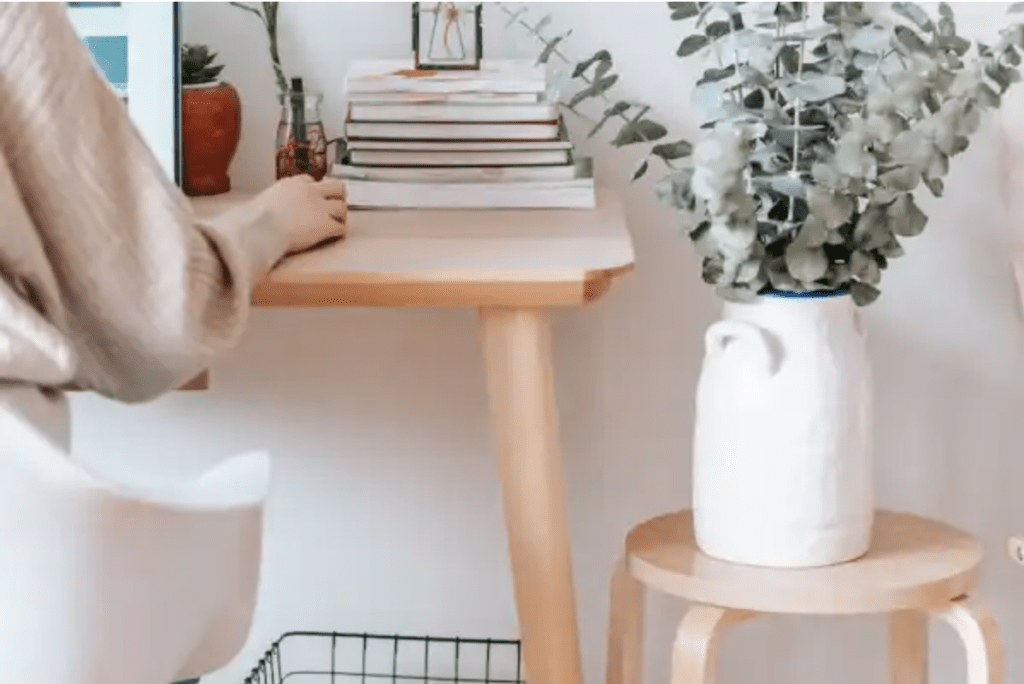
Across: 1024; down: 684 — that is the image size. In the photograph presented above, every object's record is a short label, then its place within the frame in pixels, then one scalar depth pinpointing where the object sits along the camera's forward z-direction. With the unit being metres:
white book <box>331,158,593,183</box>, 3.33
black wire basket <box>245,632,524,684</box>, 3.68
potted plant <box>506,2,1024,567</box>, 2.93
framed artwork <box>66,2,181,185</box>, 3.20
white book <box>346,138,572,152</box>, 3.32
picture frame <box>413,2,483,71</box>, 3.45
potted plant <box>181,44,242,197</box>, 3.34
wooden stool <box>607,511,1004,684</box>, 2.96
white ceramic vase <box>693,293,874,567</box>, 3.00
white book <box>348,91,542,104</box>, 3.31
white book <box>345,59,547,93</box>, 3.31
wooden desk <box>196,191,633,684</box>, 2.98
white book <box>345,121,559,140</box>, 3.32
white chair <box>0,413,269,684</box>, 2.50
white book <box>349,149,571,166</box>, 3.33
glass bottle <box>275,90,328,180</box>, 3.38
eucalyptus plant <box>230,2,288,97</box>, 3.46
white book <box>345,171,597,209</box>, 3.33
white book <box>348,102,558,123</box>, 3.32
